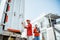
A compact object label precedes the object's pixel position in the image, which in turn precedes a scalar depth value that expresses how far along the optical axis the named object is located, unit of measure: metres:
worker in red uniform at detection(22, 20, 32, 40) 1.72
